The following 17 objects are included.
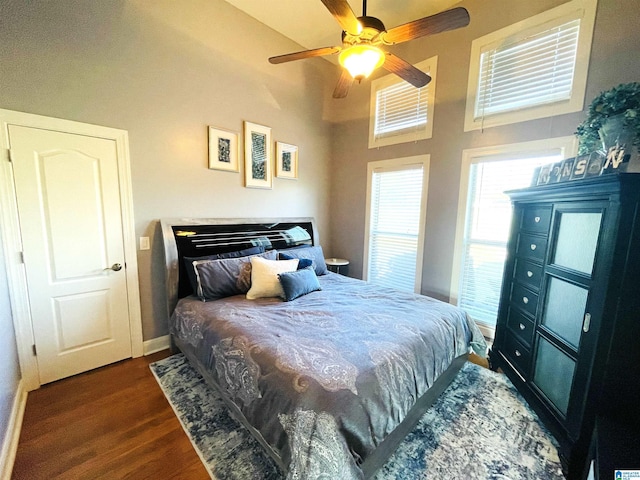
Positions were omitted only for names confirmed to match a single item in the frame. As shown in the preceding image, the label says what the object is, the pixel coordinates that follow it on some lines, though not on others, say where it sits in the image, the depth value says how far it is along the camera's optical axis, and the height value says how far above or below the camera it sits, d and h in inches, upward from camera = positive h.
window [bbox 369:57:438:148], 121.2 +50.9
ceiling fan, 58.1 +43.2
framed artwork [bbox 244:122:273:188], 121.6 +24.6
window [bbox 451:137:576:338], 101.3 -4.4
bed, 46.6 -33.6
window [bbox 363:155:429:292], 130.0 -6.2
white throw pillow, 94.8 -26.7
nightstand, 152.6 -34.2
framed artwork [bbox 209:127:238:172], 110.7 +24.8
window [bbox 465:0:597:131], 84.8 +53.3
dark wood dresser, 51.1 -22.0
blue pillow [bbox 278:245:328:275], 119.3 -22.5
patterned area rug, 57.2 -57.7
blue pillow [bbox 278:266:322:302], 93.4 -28.3
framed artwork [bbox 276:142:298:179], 135.6 +25.3
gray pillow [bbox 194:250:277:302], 93.7 -26.7
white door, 77.7 -14.6
